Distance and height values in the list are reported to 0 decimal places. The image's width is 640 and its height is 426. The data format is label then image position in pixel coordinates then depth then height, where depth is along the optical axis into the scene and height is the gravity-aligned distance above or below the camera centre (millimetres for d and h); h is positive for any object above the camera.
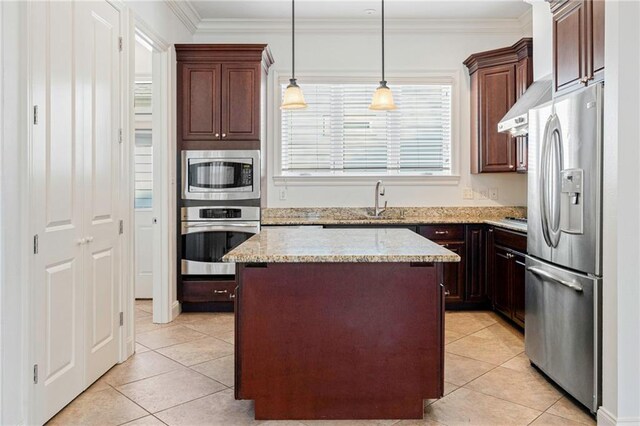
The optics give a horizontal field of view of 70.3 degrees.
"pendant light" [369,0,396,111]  3127 +747
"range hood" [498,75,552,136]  3389 +799
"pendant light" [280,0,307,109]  3061 +740
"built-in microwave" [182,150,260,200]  4242 +299
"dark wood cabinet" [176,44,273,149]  4262 +1016
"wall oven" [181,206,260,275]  4246 -243
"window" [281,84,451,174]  4938 +822
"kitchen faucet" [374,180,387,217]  4775 +70
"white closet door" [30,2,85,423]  2199 -26
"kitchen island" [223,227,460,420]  2221 -626
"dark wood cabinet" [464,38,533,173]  4305 +1075
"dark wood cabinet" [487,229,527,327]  3633 -553
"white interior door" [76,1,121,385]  2637 +187
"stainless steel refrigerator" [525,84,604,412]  2254 -183
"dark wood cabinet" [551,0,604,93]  2287 +901
